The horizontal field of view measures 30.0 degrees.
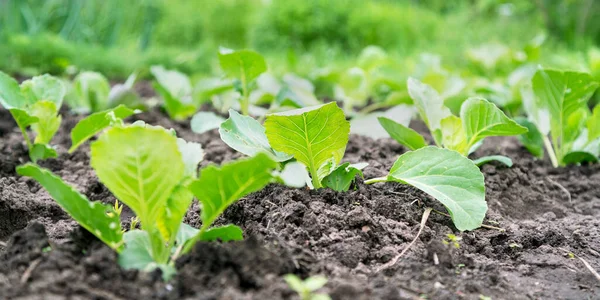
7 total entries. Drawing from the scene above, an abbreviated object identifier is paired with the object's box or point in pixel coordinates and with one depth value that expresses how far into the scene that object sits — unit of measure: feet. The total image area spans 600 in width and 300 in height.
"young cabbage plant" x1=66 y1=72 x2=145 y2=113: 3.92
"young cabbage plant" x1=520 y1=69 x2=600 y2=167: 3.32
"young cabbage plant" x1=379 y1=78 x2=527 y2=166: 2.96
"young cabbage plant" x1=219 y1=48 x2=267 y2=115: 3.42
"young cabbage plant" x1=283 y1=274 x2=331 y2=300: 2.20
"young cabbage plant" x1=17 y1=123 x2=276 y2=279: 2.32
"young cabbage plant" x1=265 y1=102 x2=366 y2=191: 2.68
